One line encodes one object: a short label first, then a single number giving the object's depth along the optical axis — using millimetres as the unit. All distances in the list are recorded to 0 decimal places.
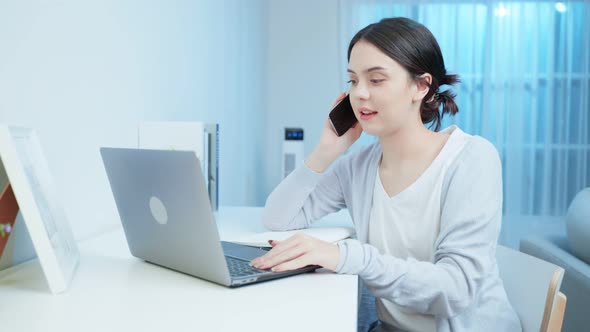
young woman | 1106
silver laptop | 895
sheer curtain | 4211
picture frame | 850
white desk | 750
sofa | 1700
